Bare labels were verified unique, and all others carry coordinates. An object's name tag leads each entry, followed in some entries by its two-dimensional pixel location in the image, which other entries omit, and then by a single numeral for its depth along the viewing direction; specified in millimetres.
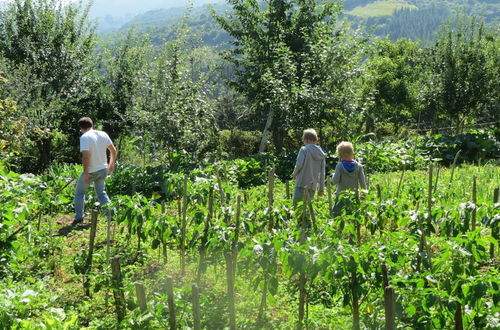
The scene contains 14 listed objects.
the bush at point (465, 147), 12766
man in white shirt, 6410
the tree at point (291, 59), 12719
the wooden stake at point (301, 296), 3571
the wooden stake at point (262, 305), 3997
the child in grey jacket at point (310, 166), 6035
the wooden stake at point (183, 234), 4570
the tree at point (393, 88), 25375
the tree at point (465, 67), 16516
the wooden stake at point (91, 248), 4645
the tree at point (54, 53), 13309
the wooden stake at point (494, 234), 3834
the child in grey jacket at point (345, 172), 5645
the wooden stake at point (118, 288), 3662
